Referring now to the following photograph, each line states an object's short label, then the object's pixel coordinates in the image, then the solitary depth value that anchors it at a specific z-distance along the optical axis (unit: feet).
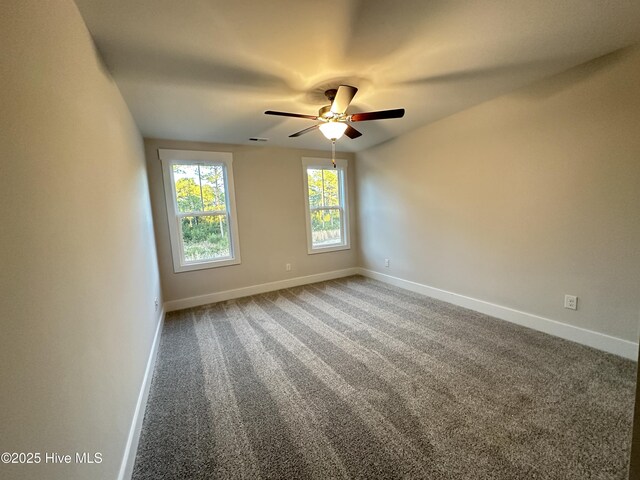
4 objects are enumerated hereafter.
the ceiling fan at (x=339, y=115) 6.88
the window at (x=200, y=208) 11.95
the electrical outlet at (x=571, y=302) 7.81
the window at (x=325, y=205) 15.20
